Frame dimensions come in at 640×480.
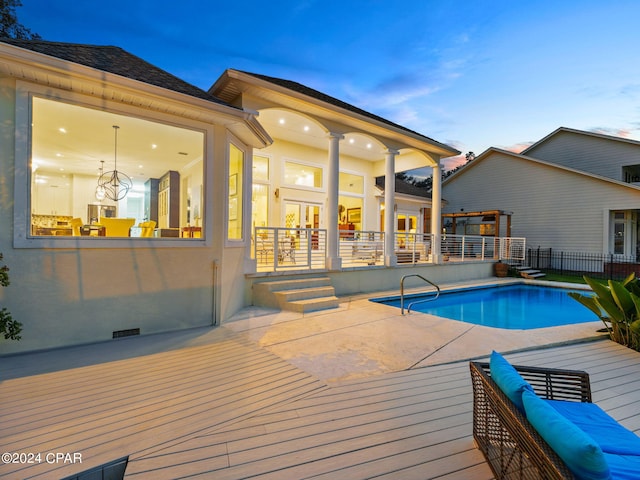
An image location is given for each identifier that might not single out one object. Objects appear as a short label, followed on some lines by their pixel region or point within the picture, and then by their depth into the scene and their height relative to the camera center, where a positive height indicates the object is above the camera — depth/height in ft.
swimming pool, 25.50 -6.51
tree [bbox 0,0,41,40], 47.38 +34.30
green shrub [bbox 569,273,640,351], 15.39 -3.40
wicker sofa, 4.00 -3.53
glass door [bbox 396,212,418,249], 52.06 +3.00
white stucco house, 13.38 +3.00
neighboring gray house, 48.01 +9.01
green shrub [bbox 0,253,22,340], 12.05 -3.65
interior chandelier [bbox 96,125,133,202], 26.16 +4.63
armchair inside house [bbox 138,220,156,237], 18.22 +0.54
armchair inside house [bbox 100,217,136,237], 16.90 +0.63
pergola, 49.50 +4.52
